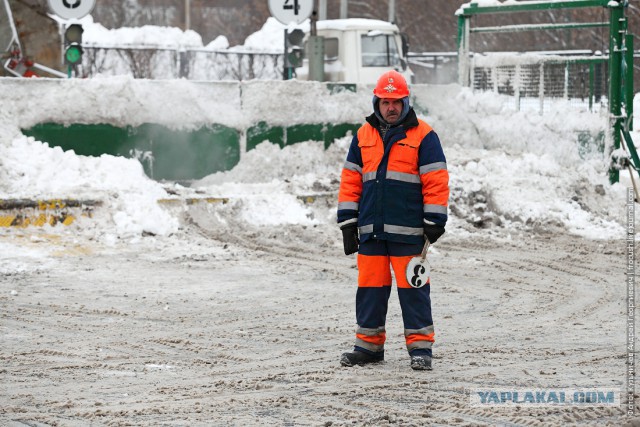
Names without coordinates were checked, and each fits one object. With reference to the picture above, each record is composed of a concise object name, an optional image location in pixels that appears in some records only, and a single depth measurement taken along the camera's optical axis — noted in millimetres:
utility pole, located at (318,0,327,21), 31452
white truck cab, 24172
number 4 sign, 18375
